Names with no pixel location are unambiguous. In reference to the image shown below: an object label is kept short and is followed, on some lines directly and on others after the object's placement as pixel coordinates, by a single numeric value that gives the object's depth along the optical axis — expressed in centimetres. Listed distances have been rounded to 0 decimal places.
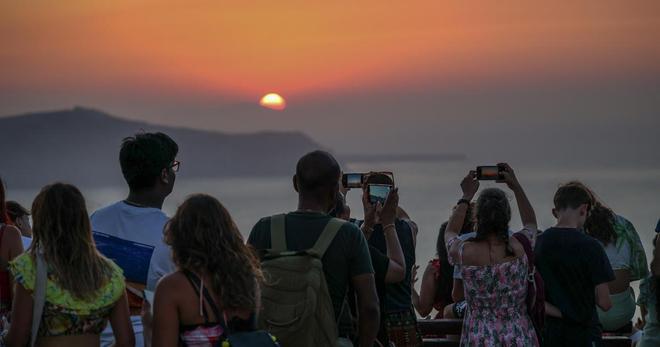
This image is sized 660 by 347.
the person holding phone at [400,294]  1398
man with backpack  1078
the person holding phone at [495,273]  1356
